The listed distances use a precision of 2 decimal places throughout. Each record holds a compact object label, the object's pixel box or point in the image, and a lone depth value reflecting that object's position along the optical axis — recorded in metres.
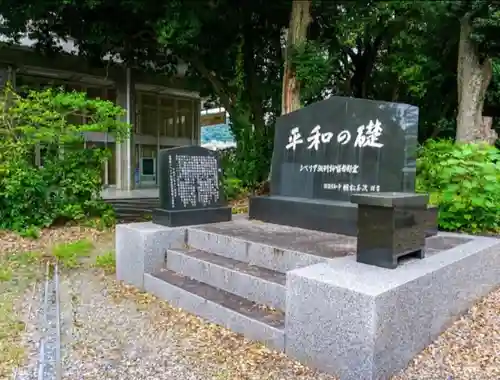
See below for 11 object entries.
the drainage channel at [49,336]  2.88
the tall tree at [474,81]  8.67
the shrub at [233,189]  10.42
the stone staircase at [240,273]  3.57
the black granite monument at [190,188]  5.31
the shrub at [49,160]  7.80
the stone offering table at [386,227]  3.21
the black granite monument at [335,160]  4.76
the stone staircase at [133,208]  9.79
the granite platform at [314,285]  2.76
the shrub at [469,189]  5.01
